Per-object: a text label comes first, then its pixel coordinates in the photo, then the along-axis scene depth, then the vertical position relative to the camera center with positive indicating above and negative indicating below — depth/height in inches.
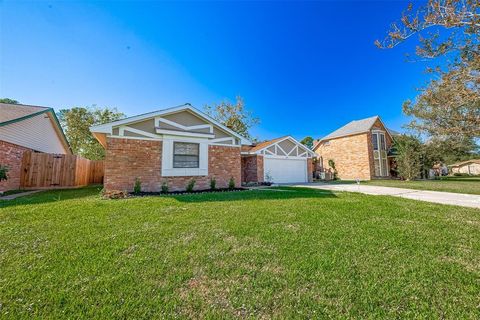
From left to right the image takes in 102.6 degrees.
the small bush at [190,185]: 366.6 -20.3
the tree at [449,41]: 181.0 +142.2
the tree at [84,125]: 935.7 +246.7
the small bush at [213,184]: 395.1 -19.9
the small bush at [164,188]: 345.1 -24.2
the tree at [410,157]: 690.2 +60.7
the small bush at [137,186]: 323.3 -19.1
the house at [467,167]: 1751.6 +60.2
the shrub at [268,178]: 609.3 -12.5
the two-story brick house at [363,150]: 754.8 +98.6
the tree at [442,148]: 631.0 +93.7
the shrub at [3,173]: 282.2 +3.5
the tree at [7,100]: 899.7 +368.7
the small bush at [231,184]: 415.7 -21.2
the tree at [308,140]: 1887.9 +332.7
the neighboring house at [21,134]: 362.3 +96.7
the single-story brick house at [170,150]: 324.6 +47.1
